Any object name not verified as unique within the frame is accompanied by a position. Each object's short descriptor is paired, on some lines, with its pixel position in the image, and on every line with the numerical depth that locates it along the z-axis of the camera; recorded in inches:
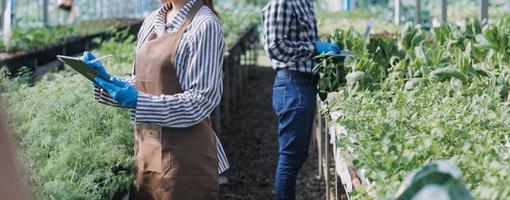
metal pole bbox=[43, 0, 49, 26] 485.7
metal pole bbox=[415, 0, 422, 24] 412.5
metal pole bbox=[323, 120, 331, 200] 224.2
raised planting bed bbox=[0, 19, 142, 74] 300.2
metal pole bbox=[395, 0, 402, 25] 465.6
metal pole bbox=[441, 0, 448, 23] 367.2
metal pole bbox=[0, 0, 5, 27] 382.0
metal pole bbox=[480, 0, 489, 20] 324.8
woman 122.8
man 196.5
